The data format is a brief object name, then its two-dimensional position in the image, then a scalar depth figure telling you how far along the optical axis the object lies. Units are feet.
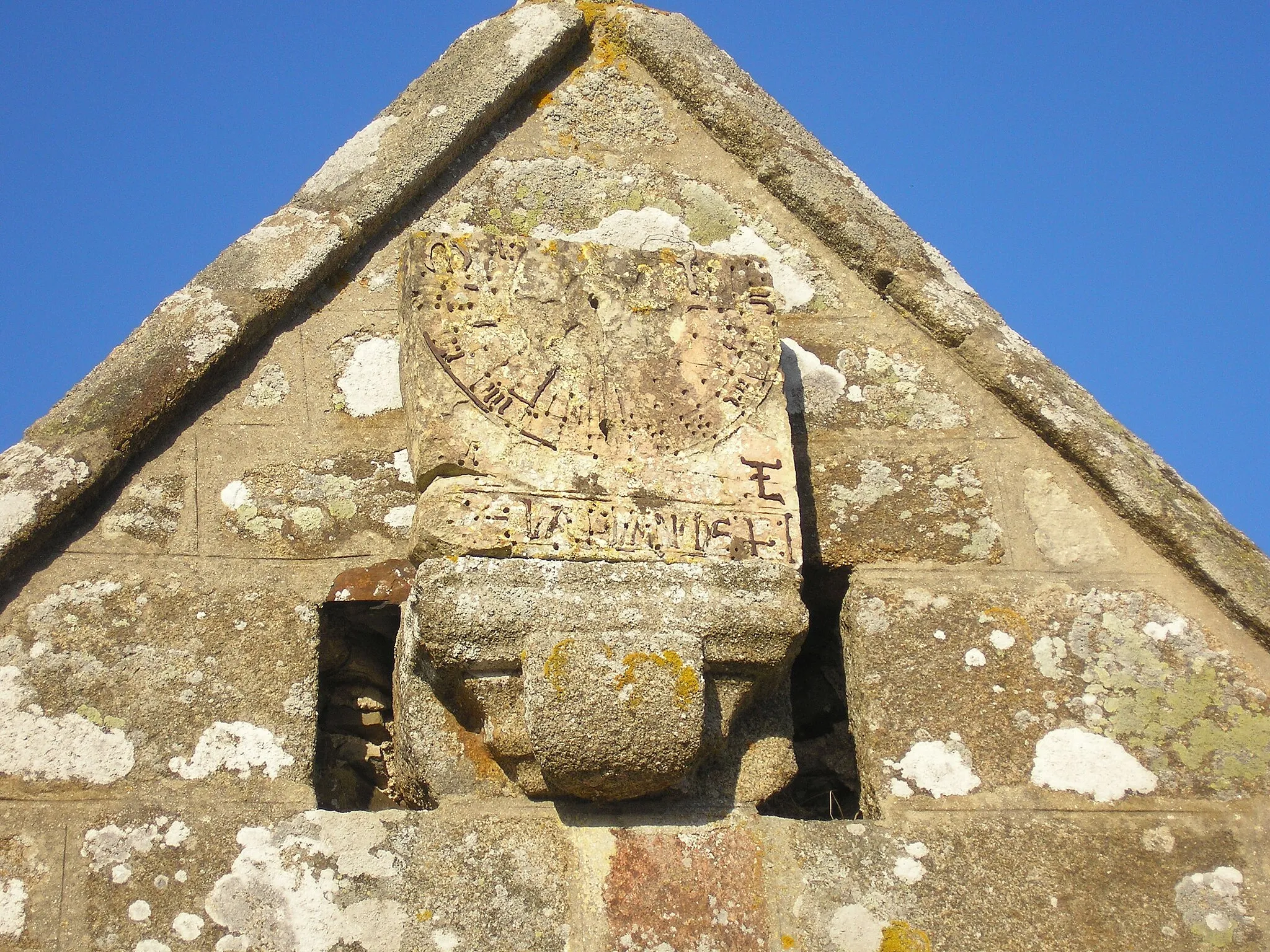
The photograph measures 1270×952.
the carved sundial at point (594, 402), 12.88
